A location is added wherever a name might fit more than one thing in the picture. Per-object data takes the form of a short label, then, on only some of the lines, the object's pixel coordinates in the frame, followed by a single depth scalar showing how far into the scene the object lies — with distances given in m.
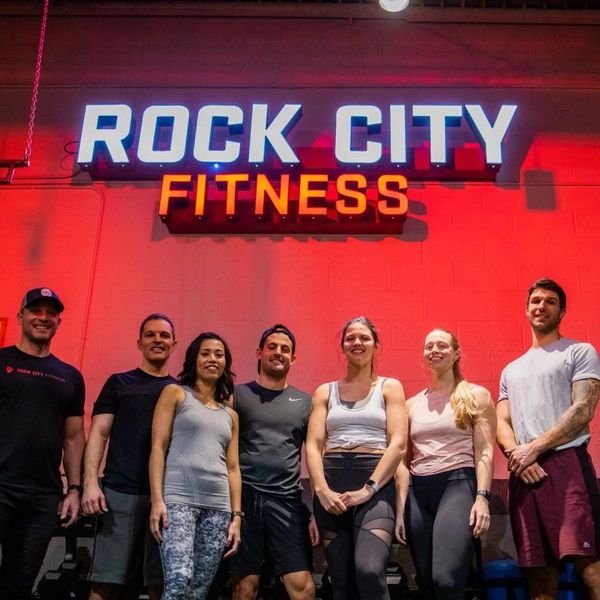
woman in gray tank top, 2.61
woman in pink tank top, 2.72
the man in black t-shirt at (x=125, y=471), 2.85
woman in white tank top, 2.71
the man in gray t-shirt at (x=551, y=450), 2.79
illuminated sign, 4.88
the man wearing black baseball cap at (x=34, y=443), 2.82
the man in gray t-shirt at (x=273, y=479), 2.82
